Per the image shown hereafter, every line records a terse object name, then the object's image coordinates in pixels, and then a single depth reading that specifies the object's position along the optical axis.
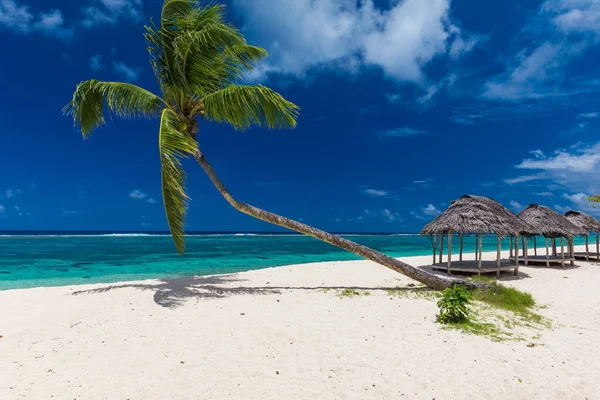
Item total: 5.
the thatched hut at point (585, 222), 18.35
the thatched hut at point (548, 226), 15.59
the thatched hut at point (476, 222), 12.25
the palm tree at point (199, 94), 8.54
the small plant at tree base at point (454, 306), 6.47
